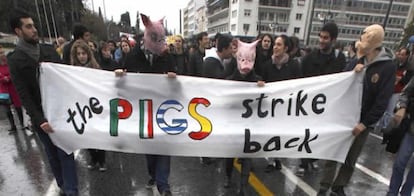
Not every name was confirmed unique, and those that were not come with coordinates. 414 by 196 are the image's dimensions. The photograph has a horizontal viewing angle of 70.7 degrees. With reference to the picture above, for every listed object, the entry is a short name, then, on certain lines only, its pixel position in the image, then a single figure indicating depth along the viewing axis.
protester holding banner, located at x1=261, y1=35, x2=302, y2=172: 3.90
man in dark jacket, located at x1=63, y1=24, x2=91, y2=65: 4.55
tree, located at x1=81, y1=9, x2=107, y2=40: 45.27
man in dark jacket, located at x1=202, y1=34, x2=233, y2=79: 3.97
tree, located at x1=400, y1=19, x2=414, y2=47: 33.58
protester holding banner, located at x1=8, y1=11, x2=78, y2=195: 2.83
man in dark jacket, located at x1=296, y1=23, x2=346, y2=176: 3.77
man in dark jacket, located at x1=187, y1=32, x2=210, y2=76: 5.50
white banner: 3.09
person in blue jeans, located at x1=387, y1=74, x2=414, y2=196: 3.05
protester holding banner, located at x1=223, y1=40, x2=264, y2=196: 3.18
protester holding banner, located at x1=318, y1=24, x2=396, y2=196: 3.00
